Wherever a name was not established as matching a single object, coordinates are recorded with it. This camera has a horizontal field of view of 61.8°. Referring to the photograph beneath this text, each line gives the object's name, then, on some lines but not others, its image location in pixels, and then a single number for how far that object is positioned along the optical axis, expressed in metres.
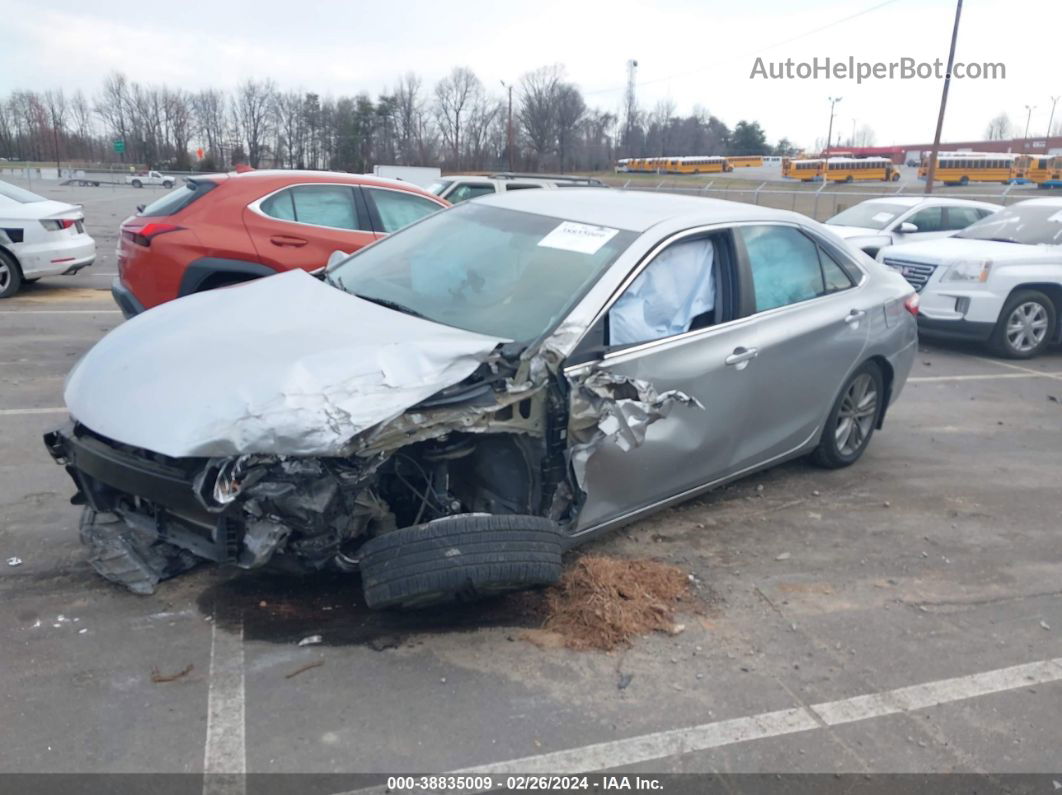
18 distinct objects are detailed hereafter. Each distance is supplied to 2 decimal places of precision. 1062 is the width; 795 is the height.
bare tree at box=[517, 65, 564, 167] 74.38
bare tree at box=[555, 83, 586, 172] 73.94
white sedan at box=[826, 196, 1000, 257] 13.52
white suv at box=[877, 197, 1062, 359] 9.84
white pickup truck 56.91
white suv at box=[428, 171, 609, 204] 14.97
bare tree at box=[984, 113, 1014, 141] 113.52
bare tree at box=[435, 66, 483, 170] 78.80
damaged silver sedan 3.29
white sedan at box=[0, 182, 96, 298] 10.95
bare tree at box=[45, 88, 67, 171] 87.07
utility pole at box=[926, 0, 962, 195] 25.38
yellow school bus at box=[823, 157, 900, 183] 58.41
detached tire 3.35
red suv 7.30
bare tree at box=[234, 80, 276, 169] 80.31
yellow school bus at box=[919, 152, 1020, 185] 57.41
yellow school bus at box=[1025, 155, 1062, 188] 56.44
